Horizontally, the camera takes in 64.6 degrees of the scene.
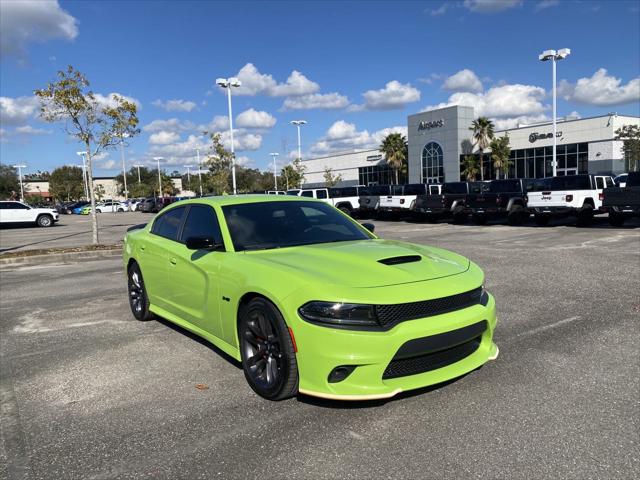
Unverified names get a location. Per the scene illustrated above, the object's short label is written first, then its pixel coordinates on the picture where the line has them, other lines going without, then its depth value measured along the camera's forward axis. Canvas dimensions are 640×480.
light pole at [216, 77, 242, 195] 33.94
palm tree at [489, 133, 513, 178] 53.00
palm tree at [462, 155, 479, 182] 56.25
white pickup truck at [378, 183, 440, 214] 24.77
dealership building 47.16
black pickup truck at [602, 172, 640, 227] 16.19
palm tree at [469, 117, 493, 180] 54.84
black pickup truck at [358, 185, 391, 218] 26.39
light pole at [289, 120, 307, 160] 52.00
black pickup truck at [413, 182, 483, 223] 22.14
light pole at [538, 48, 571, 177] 33.72
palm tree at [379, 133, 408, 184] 64.50
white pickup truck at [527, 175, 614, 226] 18.17
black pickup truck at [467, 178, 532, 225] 20.12
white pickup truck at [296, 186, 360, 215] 27.27
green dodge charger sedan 3.26
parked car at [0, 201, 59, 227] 29.11
